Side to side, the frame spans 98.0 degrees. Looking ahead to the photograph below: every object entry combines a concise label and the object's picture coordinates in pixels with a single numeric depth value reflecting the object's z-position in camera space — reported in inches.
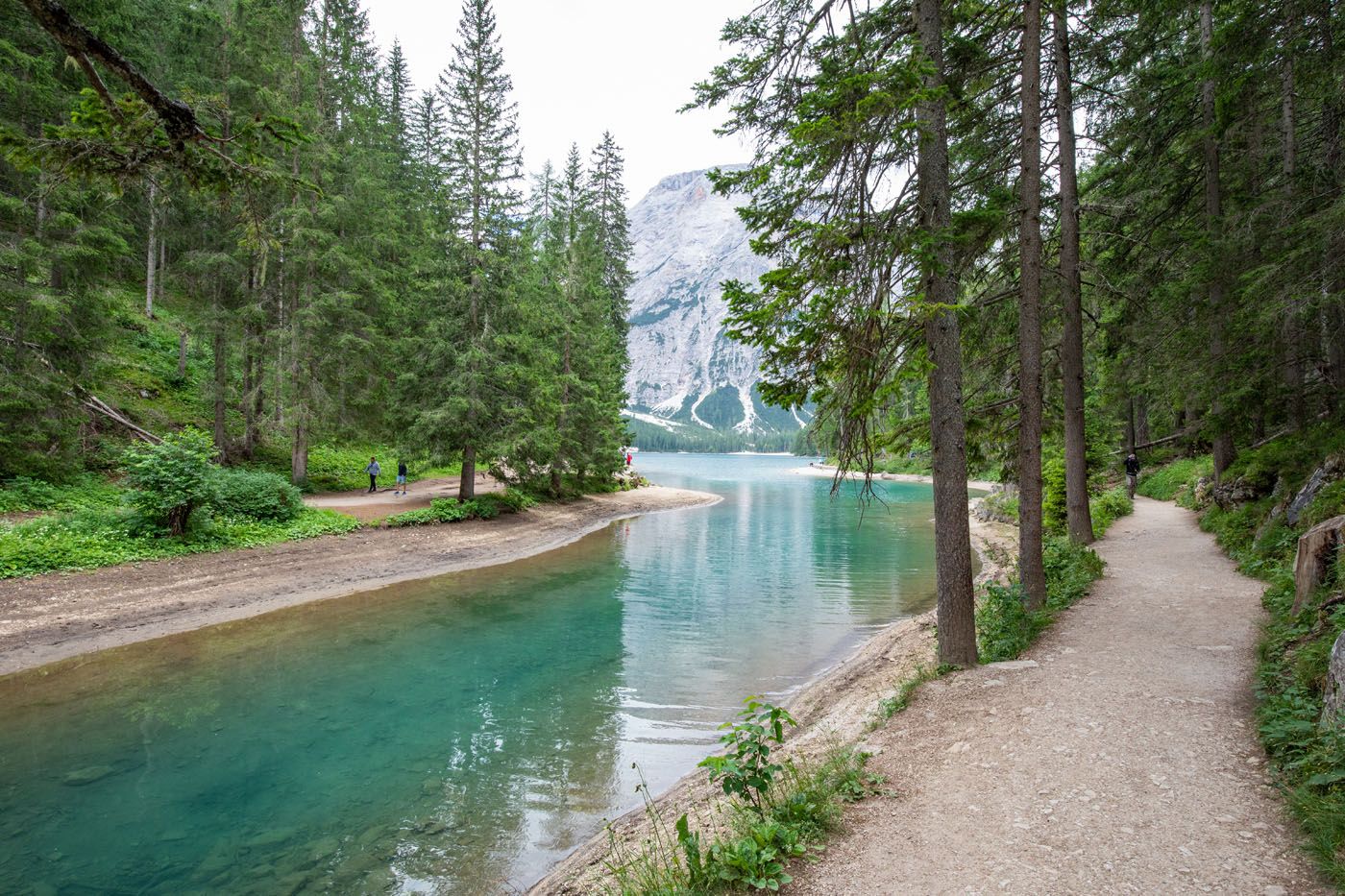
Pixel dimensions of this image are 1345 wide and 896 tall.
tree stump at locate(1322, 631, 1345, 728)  156.0
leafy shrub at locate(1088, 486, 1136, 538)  686.5
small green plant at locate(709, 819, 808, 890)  138.3
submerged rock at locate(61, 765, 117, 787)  262.1
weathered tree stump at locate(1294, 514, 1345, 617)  243.8
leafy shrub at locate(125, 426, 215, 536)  535.8
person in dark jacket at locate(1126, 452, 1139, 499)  881.5
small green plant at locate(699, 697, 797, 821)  157.5
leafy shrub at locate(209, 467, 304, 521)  638.5
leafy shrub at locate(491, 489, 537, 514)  962.7
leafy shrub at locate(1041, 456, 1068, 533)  658.2
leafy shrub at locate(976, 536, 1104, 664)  304.5
